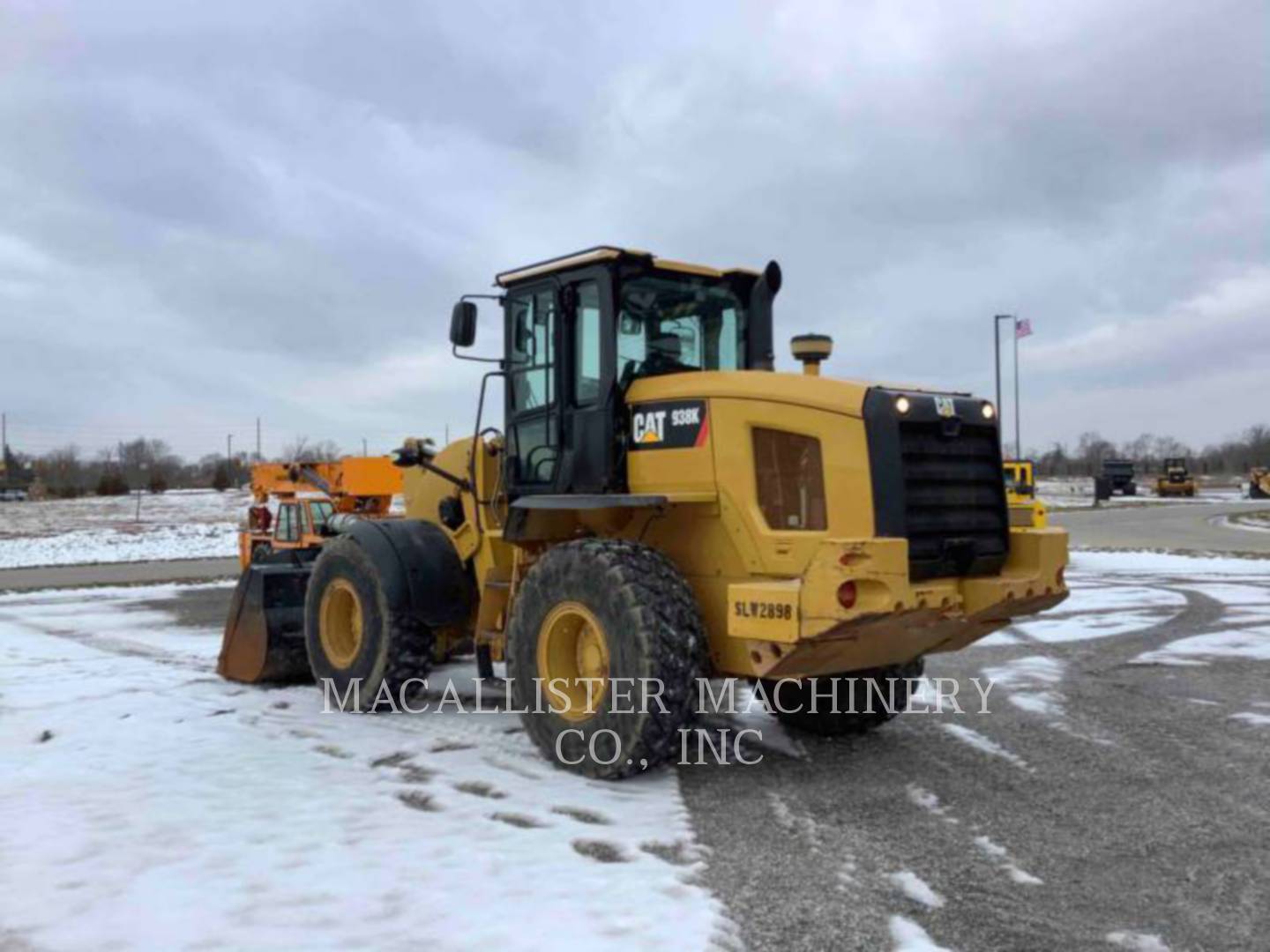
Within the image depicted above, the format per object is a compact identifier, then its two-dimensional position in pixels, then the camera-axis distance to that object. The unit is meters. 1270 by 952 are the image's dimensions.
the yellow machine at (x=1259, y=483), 58.03
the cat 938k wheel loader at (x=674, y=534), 5.41
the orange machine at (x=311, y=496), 15.65
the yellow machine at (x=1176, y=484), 61.44
